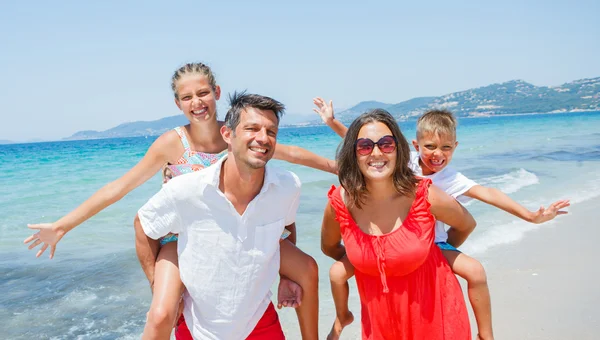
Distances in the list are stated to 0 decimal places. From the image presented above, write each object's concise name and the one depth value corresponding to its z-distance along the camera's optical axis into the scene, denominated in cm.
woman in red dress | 291
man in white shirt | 311
